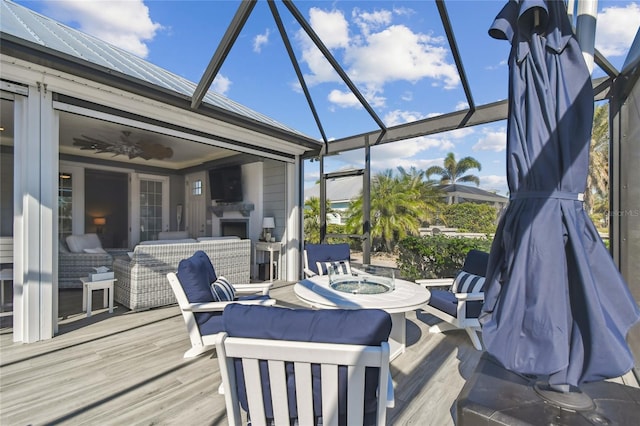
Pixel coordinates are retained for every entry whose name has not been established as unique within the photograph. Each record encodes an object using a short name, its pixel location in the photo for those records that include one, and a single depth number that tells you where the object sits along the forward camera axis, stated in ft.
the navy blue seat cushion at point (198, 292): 8.72
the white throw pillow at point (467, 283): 10.40
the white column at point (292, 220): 20.61
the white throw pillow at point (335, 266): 14.86
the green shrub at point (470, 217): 20.53
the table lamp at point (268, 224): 21.15
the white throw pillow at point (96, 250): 19.67
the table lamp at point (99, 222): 25.76
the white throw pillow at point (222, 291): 9.41
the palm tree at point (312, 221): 32.16
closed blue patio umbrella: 3.54
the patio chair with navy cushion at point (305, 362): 4.00
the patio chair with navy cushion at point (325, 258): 15.10
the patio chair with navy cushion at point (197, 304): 8.47
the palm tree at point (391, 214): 28.35
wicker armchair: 17.35
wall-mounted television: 24.16
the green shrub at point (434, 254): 16.71
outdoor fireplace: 24.12
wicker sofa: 13.34
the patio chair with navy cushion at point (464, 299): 9.86
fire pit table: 8.16
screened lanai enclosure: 9.05
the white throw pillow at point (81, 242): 20.34
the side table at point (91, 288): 12.55
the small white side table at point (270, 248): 20.56
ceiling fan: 18.96
